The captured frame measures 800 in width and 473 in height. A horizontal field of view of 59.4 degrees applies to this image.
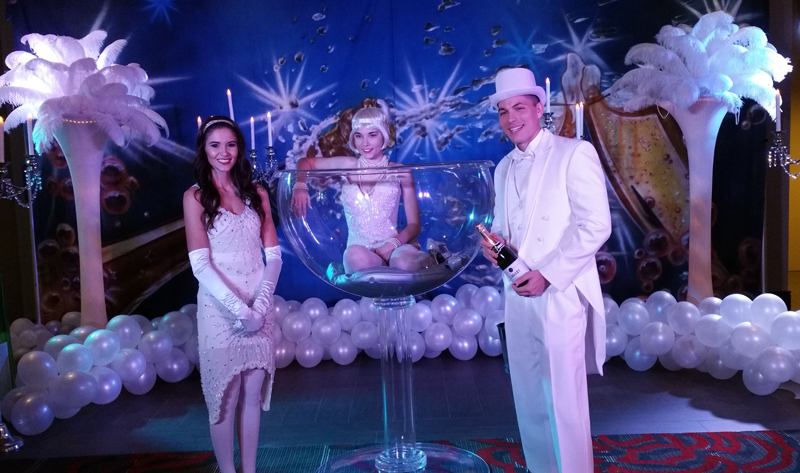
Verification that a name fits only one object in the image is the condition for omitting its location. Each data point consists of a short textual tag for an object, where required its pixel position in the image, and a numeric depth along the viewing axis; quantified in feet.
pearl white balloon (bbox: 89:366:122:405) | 15.23
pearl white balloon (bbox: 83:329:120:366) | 15.43
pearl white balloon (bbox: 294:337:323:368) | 18.65
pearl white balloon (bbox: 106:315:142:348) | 16.46
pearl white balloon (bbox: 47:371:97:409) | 14.26
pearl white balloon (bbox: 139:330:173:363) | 16.66
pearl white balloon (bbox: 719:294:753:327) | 15.81
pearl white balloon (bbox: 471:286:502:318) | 18.61
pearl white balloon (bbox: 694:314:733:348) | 15.84
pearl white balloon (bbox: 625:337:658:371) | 17.16
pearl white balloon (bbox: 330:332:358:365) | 18.69
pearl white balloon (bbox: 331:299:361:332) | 18.56
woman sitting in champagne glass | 7.85
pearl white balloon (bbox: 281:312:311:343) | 18.33
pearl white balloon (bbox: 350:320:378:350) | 18.39
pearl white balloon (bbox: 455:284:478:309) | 19.31
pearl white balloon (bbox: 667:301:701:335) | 16.63
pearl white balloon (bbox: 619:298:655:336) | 17.10
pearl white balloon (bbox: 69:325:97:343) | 16.42
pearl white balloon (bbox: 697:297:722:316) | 16.97
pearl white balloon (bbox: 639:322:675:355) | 16.63
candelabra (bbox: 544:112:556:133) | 12.55
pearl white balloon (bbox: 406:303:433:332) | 18.25
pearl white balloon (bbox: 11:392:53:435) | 13.80
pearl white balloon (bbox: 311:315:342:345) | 18.34
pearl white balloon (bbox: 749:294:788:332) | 15.34
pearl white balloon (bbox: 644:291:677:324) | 17.31
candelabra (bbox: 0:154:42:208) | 15.72
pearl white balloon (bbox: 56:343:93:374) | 14.78
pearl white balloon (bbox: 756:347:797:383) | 14.29
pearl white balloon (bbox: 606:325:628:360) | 17.20
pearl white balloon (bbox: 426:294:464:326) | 18.67
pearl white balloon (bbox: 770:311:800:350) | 14.38
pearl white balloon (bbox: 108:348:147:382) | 15.88
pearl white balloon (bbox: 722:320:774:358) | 14.84
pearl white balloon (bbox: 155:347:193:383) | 17.04
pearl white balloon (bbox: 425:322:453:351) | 18.52
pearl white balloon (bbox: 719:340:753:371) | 15.43
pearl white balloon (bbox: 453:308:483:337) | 18.37
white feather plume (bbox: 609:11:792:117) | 17.62
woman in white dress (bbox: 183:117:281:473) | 10.24
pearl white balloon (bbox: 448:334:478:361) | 18.63
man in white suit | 9.02
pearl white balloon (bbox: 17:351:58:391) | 14.20
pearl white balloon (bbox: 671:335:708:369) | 16.61
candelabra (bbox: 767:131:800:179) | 15.89
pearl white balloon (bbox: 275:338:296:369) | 18.52
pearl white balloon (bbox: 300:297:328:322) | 18.76
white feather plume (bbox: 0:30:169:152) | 16.92
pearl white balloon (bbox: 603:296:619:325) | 17.43
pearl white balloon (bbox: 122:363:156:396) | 16.47
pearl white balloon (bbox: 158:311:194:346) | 17.17
